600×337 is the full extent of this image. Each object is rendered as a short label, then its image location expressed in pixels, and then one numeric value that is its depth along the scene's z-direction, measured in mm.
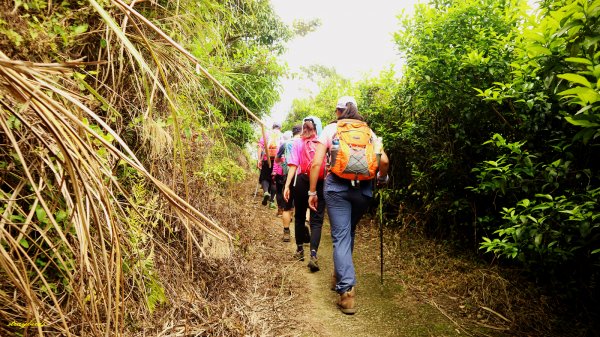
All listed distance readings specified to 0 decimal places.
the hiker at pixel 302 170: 4141
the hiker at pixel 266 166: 6883
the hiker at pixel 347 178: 2949
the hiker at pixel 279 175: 6512
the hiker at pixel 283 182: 5053
